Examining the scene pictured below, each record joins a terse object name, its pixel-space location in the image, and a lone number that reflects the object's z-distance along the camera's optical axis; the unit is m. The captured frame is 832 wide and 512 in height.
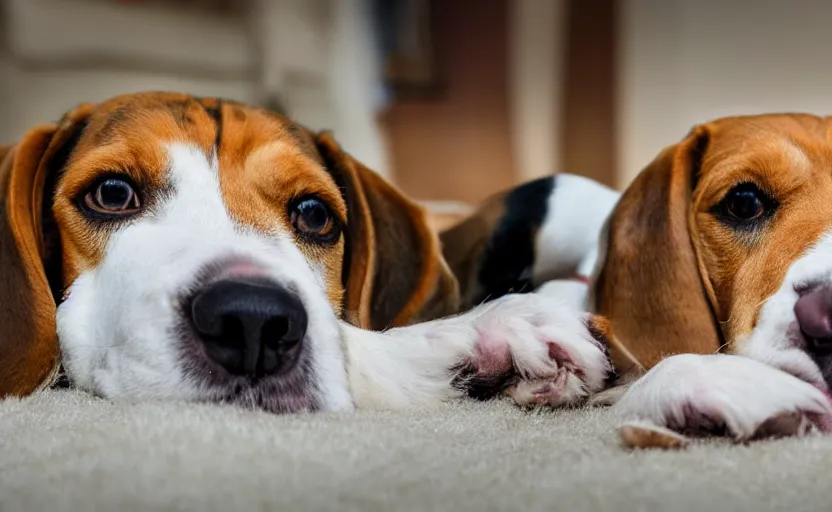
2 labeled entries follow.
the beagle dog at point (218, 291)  0.38
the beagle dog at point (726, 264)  0.39
